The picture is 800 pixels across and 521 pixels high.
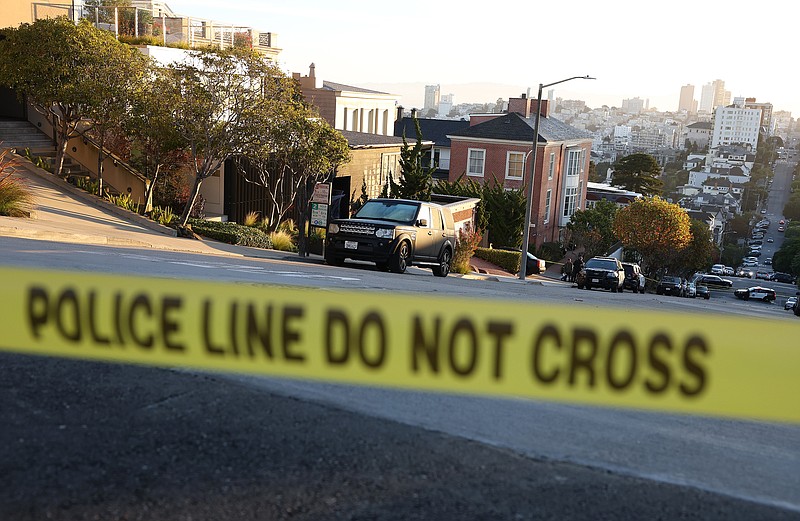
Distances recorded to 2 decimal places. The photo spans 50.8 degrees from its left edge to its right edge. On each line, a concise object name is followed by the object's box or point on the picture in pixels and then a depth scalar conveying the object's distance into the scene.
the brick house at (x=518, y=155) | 58.19
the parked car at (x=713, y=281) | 83.31
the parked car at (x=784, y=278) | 112.09
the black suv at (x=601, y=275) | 31.91
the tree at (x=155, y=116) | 22.06
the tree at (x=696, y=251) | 63.31
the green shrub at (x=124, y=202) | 23.45
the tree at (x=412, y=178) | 36.81
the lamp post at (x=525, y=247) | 31.74
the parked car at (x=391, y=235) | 18.66
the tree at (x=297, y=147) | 23.73
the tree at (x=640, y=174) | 118.75
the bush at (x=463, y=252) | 26.84
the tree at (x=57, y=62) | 21.84
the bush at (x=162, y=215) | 23.42
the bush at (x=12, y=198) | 17.42
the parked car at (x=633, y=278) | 34.38
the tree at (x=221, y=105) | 22.41
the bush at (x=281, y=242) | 24.70
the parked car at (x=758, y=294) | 71.12
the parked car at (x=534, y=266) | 39.38
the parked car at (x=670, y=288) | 50.81
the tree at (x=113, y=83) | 22.09
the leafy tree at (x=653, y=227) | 59.75
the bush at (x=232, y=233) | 23.38
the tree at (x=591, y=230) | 63.00
